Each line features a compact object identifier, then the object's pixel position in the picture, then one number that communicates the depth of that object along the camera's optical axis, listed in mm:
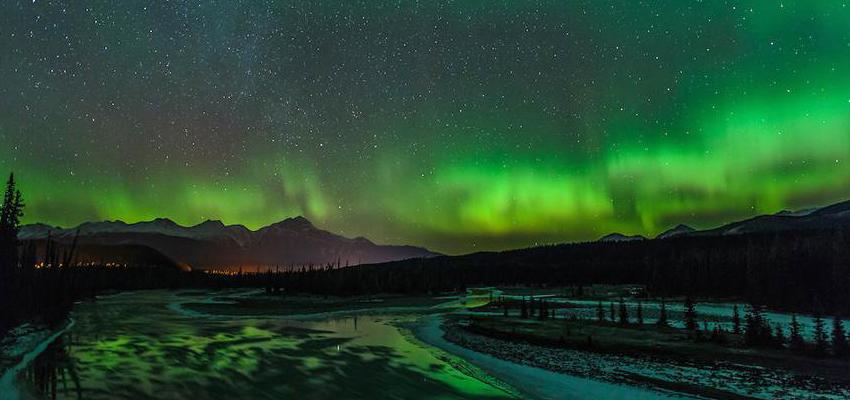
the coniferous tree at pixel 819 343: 33688
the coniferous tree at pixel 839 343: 33584
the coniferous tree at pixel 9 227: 53738
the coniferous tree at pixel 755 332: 38438
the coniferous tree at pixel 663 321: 53369
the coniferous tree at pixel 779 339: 37750
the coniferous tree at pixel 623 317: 54381
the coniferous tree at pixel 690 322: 50094
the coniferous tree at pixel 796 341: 35531
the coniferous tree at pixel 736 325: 46419
